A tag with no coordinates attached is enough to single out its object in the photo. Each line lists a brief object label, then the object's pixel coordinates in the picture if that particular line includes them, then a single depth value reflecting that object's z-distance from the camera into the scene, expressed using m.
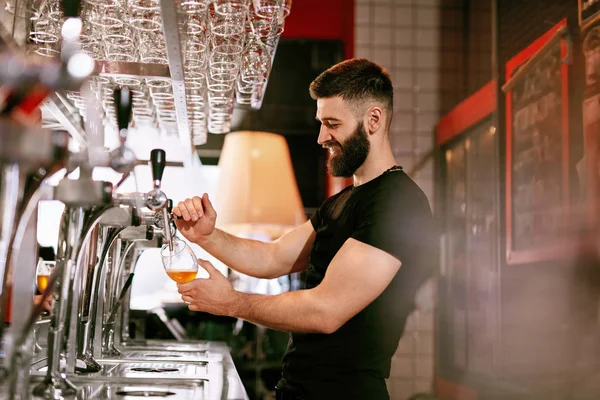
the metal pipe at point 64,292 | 1.09
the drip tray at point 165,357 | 1.74
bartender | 1.65
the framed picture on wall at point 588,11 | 2.01
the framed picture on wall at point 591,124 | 2.04
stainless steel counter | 1.24
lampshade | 3.03
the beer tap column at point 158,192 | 1.39
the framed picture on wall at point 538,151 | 2.31
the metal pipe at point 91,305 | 1.44
